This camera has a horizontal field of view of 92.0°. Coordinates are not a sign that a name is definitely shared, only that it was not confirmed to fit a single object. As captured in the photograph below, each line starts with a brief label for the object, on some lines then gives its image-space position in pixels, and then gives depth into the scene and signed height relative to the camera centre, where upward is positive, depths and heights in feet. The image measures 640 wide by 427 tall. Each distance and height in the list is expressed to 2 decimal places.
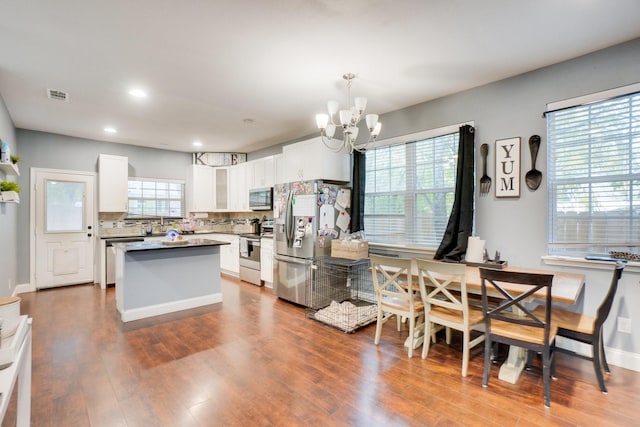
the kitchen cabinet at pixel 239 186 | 20.53 +1.61
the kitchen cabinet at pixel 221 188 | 22.26 +1.56
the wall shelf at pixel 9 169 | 10.20 +1.38
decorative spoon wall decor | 9.74 +1.36
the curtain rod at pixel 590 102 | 8.30 +3.19
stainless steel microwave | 18.65 +0.68
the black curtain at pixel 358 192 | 14.46 +0.89
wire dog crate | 12.37 -3.66
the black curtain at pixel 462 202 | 10.94 +0.35
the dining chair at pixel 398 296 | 9.16 -2.63
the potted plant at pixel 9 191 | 10.75 +0.58
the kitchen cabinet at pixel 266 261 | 17.37 -2.88
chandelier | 8.87 +2.69
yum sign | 10.16 +1.52
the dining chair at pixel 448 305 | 8.02 -2.55
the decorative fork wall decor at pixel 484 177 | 10.85 +1.25
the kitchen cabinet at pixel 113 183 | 18.24 +1.53
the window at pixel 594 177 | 8.39 +1.06
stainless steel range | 18.13 -2.93
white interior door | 17.04 -1.16
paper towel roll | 10.32 -1.27
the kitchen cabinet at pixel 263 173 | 18.58 +2.31
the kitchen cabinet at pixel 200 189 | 21.80 +1.47
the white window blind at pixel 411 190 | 12.07 +0.90
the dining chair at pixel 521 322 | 6.81 -2.59
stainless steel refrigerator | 13.80 -0.96
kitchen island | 12.26 -2.91
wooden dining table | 7.17 -1.90
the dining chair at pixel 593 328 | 7.10 -2.78
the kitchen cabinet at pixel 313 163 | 13.98 +2.28
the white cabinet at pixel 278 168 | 16.49 +2.31
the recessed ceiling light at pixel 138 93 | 11.38 +4.36
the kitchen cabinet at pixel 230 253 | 20.06 -2.91
